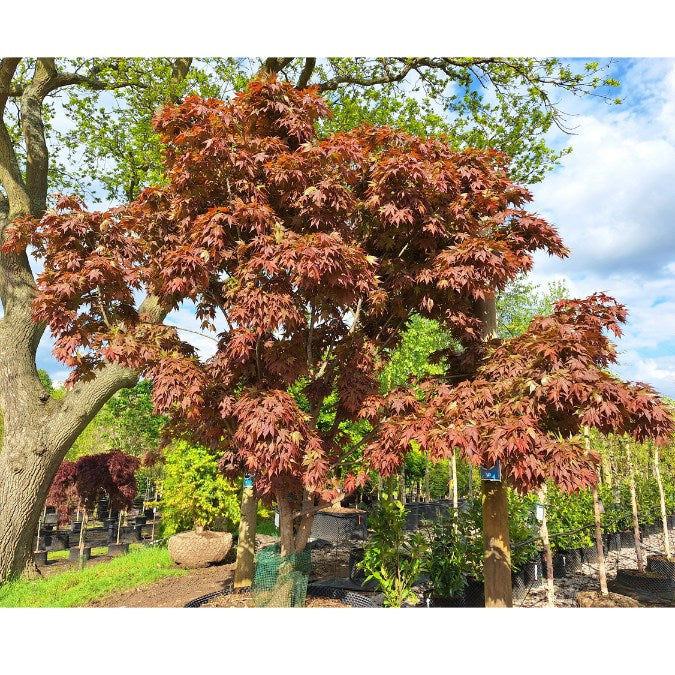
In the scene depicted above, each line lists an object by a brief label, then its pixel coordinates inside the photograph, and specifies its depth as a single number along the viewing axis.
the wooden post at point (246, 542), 5.68
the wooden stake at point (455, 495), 8.16
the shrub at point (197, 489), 7.67
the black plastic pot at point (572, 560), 7.17
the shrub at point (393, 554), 4.63
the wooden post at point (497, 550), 4.10
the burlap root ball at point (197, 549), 7.11
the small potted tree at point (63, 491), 9.31
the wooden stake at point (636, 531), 6.50
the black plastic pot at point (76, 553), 9.29
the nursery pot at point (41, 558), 9.10
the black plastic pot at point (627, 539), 9.14
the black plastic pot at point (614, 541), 8.37
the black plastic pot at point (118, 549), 9.38
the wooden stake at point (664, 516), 6.95
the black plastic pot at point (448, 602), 4.91
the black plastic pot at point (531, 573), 6.02
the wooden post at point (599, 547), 5.34
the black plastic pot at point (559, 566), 6.85
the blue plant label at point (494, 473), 3.39
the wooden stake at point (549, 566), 4.87
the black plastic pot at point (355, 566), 6.16
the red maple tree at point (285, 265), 3.53
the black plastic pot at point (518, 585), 5.83
